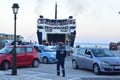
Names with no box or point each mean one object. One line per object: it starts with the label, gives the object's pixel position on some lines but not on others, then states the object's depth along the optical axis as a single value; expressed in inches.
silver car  460.8
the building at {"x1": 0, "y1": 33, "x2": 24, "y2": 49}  1316.9
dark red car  541.3
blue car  685.0
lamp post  452.0
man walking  421.6
